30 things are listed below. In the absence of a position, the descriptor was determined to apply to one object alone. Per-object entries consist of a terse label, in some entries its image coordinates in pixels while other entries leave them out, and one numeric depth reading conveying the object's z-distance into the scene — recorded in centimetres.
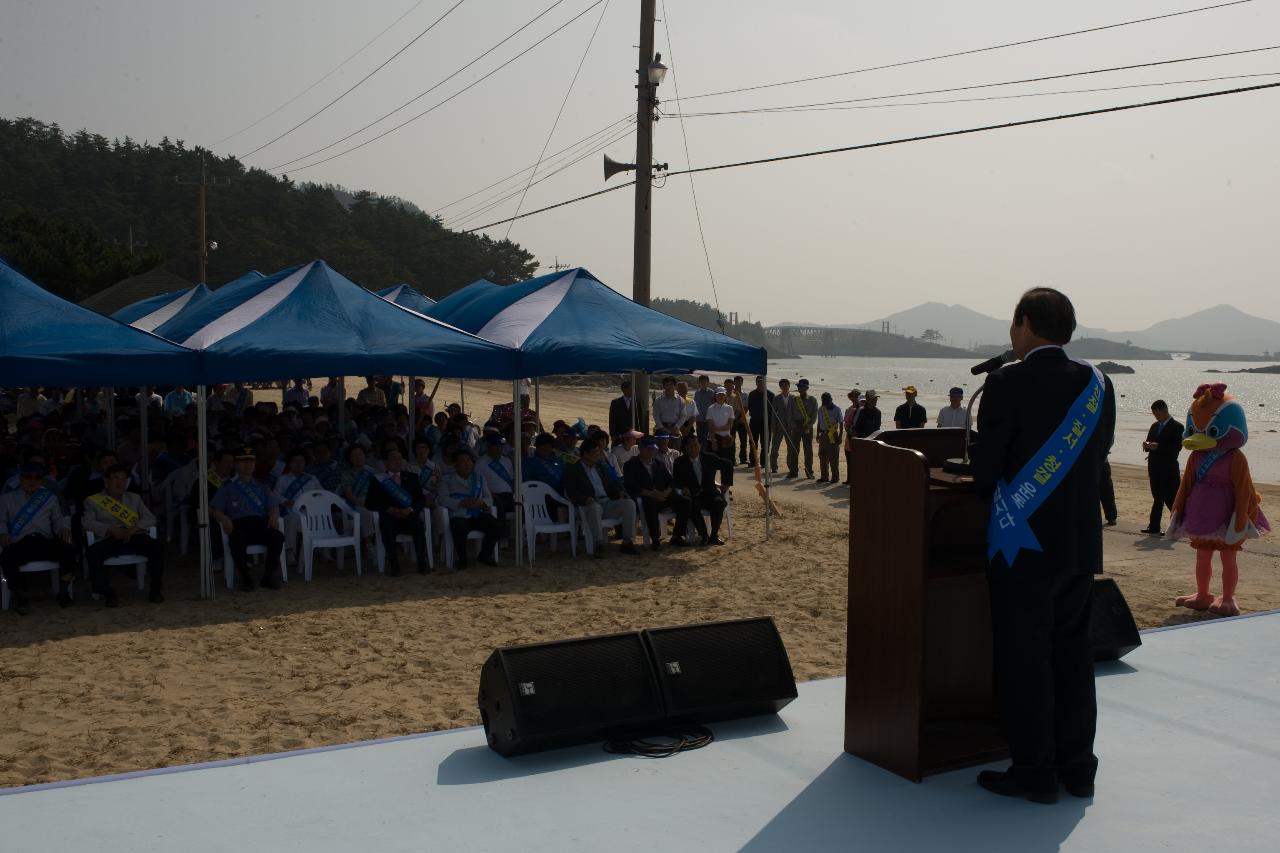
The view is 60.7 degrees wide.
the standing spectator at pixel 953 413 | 1484
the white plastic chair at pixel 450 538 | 1034
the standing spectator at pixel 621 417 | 1692
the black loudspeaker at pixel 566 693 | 435
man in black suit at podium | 364
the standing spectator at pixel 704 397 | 1873
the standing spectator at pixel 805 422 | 1844
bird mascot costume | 782
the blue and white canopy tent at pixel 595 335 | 1042
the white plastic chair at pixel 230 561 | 925
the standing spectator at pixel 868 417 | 1662
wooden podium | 384
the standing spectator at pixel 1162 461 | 1276
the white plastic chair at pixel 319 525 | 970
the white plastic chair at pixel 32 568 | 834
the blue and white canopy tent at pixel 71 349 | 833
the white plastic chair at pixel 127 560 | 863
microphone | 404
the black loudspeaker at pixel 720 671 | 466
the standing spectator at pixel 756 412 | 1753
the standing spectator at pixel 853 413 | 1702
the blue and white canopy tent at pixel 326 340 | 912
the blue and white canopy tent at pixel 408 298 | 1886
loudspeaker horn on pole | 1816
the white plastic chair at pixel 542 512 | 1088
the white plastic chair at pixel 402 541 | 1000
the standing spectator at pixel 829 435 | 1780
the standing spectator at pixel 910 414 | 1616
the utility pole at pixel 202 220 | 4428
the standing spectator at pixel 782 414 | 1820
